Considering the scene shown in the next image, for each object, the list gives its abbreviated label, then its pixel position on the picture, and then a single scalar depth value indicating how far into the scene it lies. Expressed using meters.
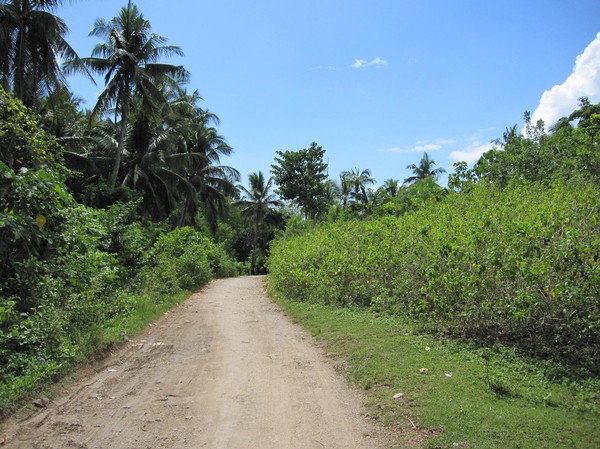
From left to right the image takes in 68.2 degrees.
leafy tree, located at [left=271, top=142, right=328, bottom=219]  32.84
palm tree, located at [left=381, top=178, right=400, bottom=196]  42.20
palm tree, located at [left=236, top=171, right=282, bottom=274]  44.29
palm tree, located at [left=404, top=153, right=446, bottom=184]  46.68
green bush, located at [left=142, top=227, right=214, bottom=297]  12.86
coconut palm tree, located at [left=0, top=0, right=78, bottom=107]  15.47
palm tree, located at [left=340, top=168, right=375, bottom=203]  44.16
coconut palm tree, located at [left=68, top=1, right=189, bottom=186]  22.64
